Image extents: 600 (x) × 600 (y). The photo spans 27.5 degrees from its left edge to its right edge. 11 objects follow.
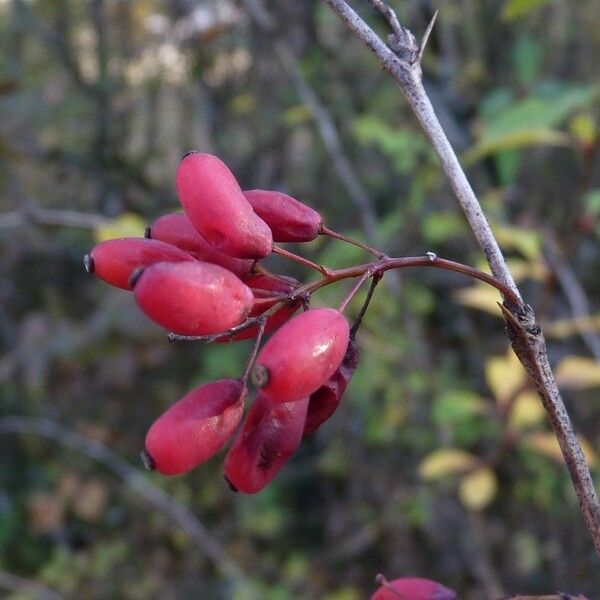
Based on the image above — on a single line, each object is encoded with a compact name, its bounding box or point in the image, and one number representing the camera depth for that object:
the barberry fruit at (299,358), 0.09
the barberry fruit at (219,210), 0.10
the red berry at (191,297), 0.09
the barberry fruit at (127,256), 0.10
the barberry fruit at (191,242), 0.10
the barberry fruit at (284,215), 0.11
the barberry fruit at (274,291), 0.10
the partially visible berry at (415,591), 0.11
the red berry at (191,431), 0.10
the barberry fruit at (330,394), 0.10
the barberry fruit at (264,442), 0.10
